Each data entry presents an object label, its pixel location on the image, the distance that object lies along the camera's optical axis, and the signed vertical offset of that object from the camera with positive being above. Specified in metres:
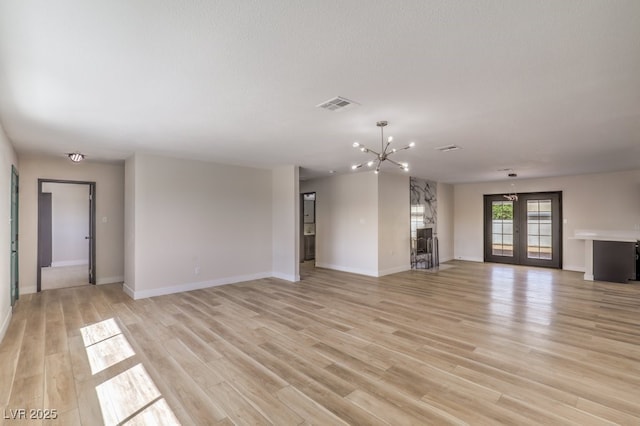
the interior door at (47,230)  8.46 -0.42
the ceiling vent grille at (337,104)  3.00 +1.09
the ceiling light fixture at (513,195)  9.48 +0.53
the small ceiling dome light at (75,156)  5.59 +1.06
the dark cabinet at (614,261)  6.82 -1.10
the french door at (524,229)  8.84 -0.50
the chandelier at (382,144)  3.74 +1.04
